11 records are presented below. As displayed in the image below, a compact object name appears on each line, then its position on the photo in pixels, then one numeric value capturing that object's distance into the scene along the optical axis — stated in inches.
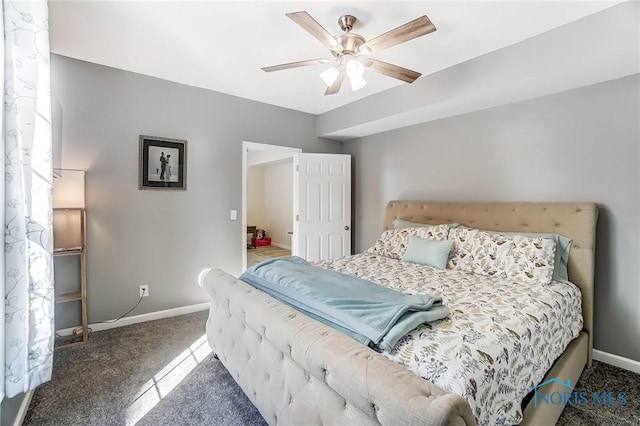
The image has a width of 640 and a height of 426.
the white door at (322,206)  162.9
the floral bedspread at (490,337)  47.5
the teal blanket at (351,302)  54.4
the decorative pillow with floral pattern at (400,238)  118.5
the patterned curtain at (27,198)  51.8
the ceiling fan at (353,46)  66.7
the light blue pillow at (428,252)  107.6
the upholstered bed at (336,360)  38.6
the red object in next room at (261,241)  322.9
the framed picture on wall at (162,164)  124.4
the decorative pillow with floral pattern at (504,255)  90.5
